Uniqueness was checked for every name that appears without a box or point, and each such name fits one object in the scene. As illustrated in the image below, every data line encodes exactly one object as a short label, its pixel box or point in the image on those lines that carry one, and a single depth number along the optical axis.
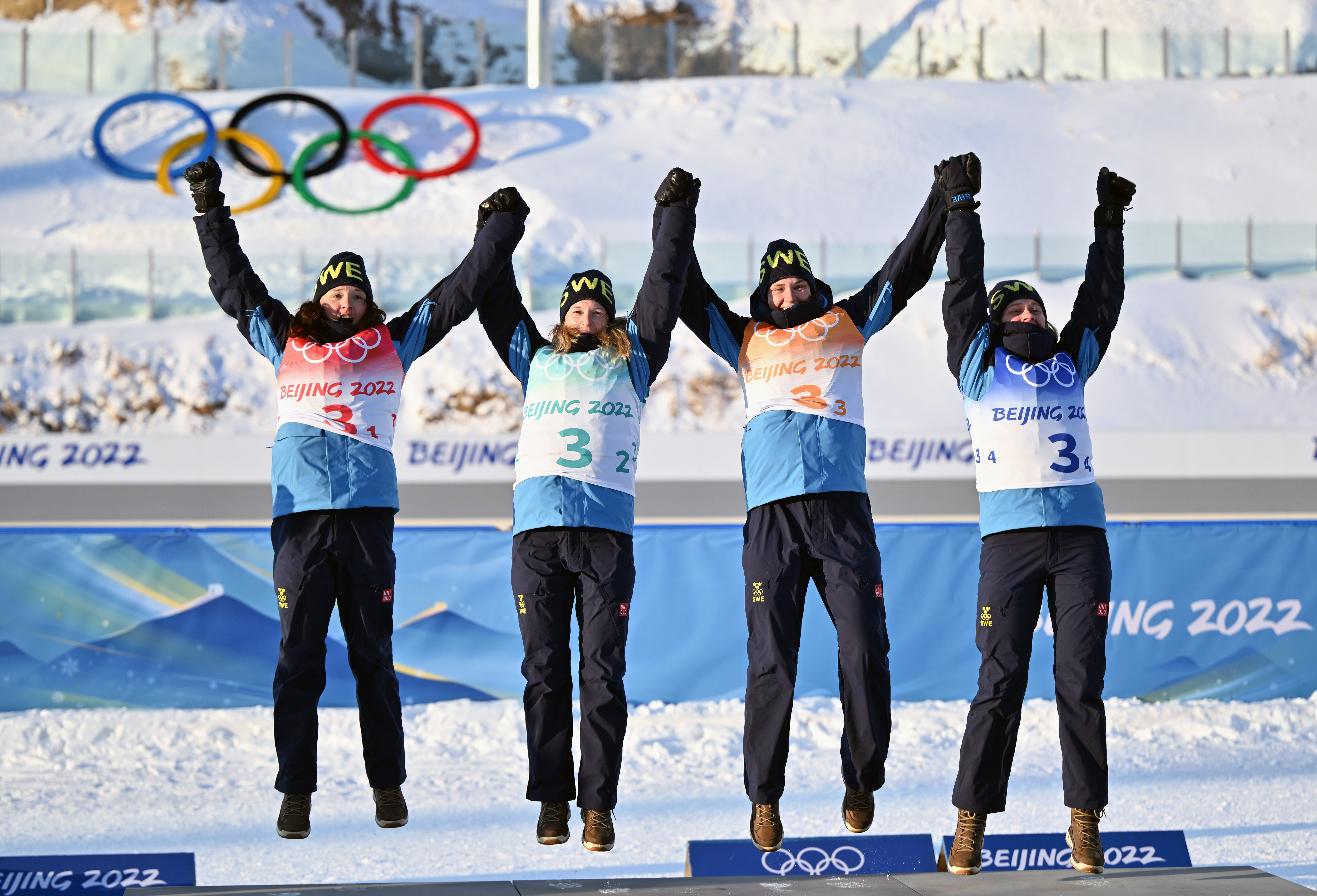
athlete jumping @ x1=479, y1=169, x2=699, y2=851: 9.67
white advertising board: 27.92
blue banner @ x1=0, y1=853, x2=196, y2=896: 11.04
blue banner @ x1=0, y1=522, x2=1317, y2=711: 17.08
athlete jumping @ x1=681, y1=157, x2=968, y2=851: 9.76
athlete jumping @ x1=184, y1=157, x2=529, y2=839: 9.82
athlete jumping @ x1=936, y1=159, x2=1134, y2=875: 9.73
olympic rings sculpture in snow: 47.16
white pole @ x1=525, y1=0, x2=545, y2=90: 54.09
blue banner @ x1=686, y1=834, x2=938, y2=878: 11.82
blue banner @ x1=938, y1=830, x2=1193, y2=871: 12.06
